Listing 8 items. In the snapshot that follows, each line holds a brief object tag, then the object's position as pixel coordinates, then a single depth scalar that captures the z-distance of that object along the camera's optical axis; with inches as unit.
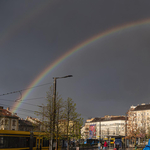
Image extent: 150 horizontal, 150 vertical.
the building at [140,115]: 5442.9
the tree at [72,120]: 1454.2
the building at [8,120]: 3526.1
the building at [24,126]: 4033.0
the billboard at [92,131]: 7146.2
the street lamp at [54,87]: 1086.4
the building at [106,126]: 6619.6
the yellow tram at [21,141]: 1241.4
